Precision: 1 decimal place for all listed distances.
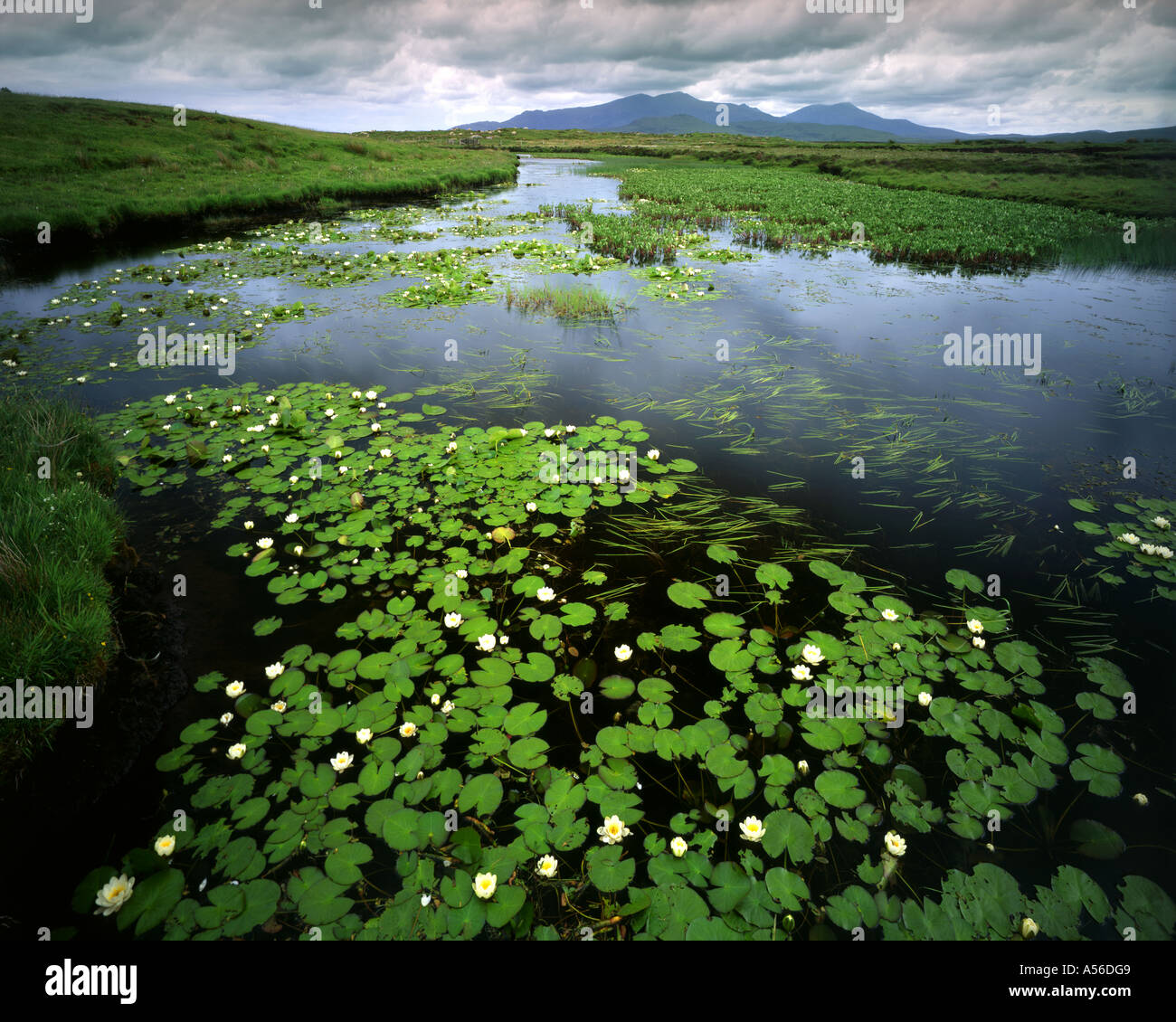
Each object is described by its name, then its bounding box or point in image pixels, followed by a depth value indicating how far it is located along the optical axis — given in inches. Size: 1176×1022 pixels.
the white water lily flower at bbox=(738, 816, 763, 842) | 95.6
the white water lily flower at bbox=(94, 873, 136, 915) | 86.0
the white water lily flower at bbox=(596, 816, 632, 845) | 97.5
